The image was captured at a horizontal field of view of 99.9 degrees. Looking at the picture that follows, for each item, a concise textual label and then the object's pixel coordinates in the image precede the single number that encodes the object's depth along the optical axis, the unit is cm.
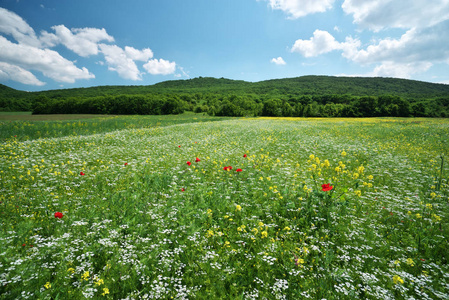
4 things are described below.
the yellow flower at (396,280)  253
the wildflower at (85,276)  265
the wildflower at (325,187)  431
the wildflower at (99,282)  256
